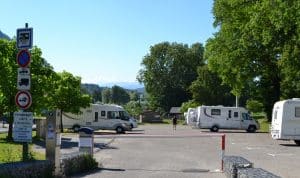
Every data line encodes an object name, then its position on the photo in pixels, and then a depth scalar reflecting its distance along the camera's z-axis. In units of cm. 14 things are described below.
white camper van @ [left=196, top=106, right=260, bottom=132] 5631
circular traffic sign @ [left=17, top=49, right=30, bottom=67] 1344
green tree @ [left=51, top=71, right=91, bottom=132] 4806
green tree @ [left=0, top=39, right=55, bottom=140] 3017
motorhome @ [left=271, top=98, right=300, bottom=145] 3512
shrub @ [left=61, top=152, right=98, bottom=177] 1573
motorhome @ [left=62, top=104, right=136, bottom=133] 5103
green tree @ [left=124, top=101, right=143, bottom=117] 12054
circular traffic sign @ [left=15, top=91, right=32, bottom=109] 1334
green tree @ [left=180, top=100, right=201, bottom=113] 11310
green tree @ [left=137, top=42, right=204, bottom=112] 13750
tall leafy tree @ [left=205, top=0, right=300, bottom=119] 3859
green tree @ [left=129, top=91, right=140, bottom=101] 19125
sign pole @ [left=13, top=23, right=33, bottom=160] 1330
